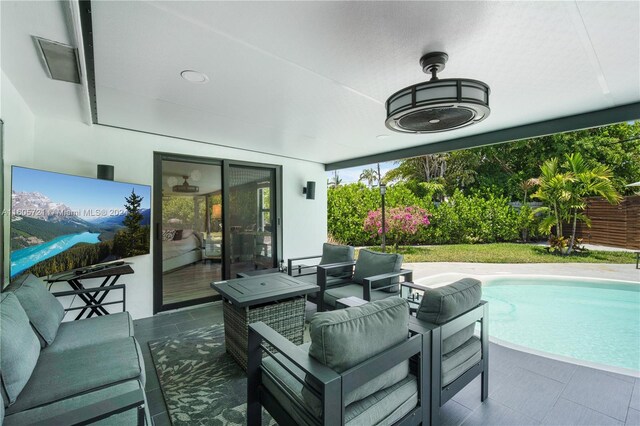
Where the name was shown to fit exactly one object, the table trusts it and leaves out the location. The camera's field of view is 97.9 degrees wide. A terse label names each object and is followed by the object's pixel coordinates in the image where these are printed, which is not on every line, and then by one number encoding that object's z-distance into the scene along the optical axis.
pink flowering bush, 8.68
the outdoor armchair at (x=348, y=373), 1.20
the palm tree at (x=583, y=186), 7.43
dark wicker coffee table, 2.46
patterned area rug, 1.92
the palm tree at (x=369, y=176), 15.63
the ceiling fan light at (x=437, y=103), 1.59
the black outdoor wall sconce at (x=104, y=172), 3.19
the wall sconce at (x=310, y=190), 5.47
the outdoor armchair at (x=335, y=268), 3.62
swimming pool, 3.33
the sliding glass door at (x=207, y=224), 4.00
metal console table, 2.64
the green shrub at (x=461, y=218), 9.40
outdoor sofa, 1.24
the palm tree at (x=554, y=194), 7.87
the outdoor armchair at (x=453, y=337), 1.62
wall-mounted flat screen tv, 2.11
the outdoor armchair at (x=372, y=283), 3.22
